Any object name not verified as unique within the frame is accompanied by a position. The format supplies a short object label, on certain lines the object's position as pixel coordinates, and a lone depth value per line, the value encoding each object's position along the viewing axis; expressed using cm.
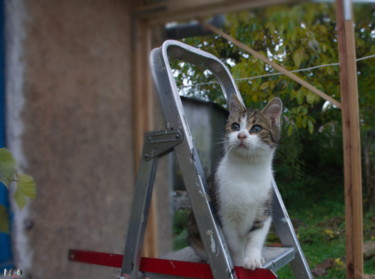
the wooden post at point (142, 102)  174
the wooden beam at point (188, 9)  133
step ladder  93
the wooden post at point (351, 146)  127
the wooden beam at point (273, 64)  133
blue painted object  140
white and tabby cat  107
